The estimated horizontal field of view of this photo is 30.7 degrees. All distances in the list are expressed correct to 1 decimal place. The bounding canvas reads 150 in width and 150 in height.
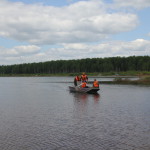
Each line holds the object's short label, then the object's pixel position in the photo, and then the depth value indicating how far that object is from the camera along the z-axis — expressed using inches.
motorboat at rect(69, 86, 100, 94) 1402.7
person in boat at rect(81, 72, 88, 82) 1410.3
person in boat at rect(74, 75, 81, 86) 1532.9
